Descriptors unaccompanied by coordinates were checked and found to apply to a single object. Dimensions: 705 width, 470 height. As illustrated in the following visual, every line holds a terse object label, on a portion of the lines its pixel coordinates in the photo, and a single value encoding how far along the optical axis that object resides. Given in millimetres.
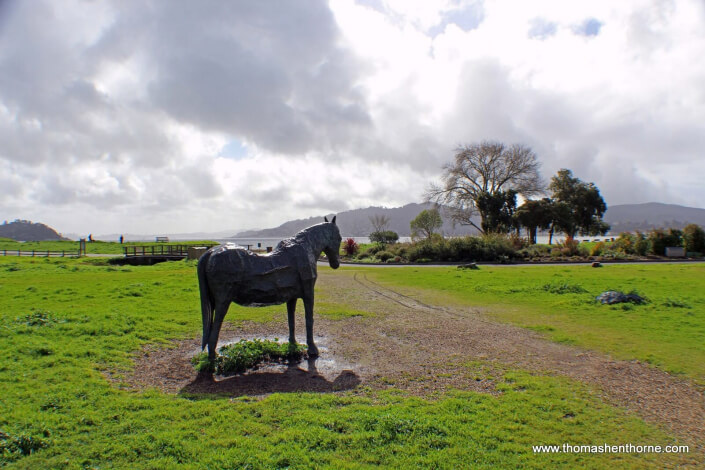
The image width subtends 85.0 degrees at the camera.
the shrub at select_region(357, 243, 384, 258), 40206
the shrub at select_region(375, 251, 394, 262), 36719
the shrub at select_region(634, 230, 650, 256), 35062
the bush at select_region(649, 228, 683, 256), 35156
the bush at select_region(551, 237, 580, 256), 34375
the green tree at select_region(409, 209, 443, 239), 60156
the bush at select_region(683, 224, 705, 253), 34406
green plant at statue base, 6914
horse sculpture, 6969
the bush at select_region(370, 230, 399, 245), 56969
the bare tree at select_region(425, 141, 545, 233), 50656
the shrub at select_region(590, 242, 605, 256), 35031
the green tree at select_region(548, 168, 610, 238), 56219
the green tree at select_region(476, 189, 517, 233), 49219
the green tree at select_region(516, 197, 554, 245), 49969
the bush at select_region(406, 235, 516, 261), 32969
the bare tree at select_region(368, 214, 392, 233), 69250
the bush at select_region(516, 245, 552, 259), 33500
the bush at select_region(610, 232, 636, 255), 35438
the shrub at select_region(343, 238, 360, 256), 42469
